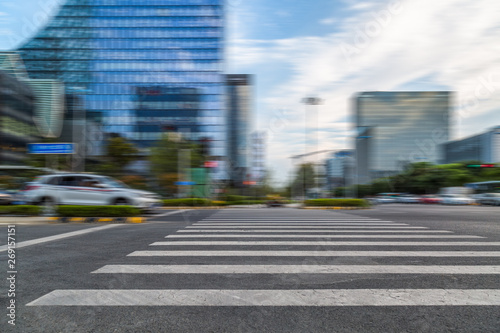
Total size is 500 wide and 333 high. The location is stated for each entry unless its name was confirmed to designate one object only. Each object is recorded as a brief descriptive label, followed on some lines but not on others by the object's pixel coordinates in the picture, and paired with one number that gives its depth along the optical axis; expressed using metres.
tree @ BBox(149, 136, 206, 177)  35.19
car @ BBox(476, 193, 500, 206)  31.06
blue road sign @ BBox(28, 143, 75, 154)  14.92
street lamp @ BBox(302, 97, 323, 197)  29.11
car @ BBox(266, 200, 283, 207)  29.49
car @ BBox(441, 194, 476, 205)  35.53
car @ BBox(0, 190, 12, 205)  18.48
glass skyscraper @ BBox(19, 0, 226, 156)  59.16
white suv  13.34
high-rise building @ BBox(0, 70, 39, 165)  37.53
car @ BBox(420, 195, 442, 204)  39.36
